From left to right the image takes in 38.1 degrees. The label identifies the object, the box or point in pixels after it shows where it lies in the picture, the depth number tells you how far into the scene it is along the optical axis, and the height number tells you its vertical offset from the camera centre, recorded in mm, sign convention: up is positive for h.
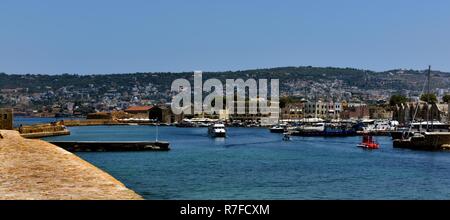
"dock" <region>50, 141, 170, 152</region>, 61875 -3617
